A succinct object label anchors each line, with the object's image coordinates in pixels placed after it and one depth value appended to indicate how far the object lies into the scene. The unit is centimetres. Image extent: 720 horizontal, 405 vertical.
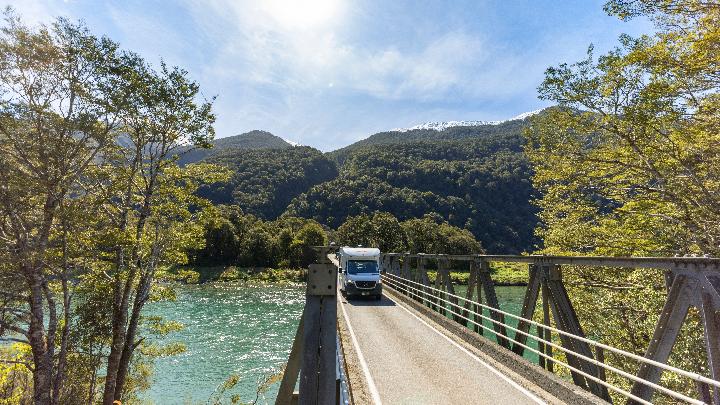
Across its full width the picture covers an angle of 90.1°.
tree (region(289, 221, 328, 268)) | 10012
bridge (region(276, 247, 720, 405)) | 359
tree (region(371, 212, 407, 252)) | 9950
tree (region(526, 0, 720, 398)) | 1011
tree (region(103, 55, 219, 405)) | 1691
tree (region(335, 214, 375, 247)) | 10075
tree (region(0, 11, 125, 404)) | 1368
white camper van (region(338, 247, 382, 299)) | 2006
